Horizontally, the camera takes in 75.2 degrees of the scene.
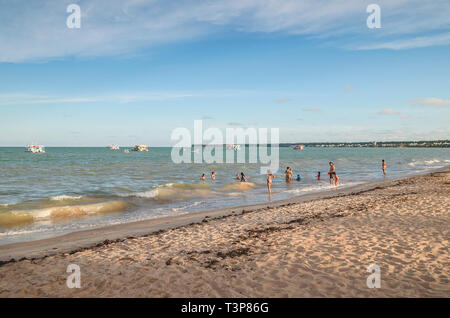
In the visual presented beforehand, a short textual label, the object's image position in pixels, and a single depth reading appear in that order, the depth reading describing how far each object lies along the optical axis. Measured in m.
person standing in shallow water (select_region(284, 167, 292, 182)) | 28.67
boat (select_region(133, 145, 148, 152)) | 158.75
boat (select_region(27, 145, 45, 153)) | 110.18
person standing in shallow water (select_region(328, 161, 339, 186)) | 26.13
